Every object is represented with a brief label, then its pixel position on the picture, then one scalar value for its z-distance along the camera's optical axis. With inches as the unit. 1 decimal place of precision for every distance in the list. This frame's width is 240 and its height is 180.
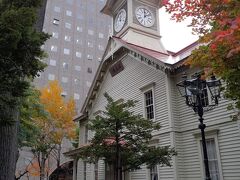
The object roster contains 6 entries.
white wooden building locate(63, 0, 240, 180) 482.6
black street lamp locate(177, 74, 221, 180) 308.5
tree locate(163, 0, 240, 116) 237.1
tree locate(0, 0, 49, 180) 254.7
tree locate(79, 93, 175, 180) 449.4
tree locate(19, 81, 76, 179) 1086.4
